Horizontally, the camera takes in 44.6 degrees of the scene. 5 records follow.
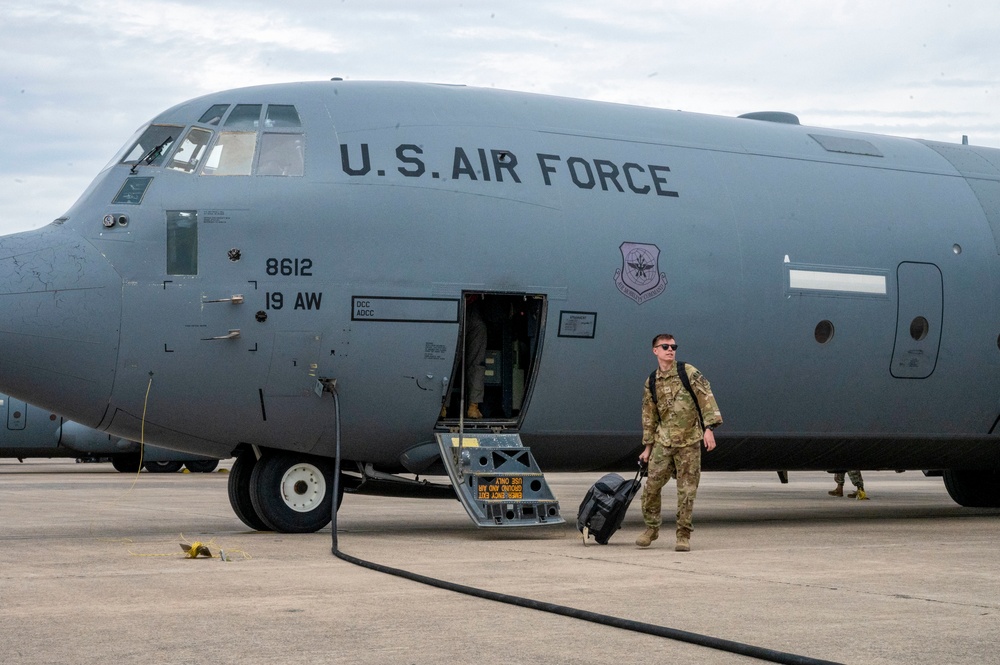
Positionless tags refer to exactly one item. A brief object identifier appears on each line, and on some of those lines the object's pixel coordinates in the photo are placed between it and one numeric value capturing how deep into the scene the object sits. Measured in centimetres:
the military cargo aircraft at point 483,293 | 1245
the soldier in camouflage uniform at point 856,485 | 2248
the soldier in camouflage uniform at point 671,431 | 1202
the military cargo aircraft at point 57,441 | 3206
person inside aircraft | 1370
